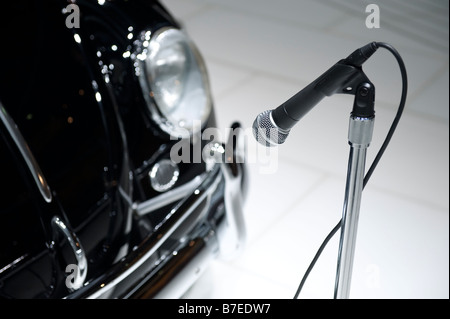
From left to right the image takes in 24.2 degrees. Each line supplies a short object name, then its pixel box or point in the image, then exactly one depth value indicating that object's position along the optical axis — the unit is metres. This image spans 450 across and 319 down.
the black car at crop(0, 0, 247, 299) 1.37
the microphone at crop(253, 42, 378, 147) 1.07
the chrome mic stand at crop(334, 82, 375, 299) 1.07
